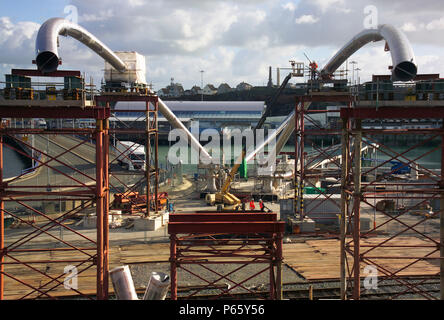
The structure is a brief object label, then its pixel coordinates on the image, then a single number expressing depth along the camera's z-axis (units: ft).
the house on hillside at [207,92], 645.10
